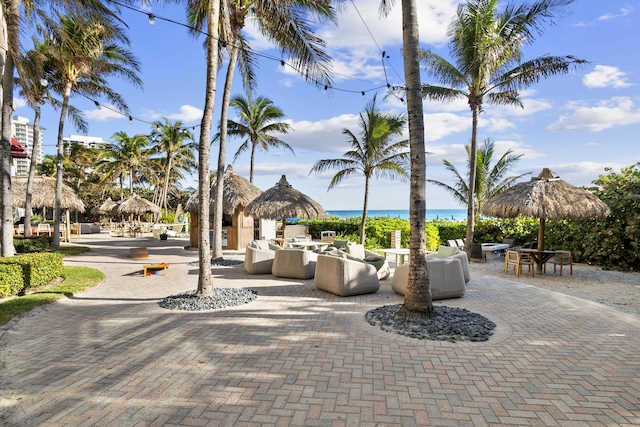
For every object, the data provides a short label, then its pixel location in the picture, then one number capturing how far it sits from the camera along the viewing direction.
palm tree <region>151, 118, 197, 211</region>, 27.78
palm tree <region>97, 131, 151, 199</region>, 30.06
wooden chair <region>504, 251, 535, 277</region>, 9.27
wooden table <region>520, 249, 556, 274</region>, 9.39
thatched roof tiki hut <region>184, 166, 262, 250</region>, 14.84
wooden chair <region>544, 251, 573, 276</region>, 9.29
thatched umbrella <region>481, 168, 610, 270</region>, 9.20
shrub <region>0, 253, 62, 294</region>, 6.92
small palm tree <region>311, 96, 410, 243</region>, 13.73
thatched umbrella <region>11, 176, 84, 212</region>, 17.68
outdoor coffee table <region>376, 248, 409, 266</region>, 9.03
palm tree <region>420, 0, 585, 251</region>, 10.59
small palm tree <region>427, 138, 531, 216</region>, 19.06
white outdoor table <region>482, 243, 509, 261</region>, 11.98
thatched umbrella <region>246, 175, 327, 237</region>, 12.40
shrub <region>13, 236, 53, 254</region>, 12.83
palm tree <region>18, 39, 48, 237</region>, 10.97
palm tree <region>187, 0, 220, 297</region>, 6.20
